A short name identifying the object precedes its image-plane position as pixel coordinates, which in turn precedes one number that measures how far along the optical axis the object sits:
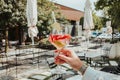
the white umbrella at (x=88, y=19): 7.51
